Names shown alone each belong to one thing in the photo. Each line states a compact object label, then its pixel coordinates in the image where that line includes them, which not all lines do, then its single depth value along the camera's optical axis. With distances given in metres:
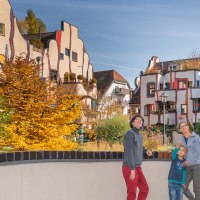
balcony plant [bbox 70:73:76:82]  46.48
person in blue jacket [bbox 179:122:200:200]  8.93
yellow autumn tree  16.53
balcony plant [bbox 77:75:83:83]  47.33
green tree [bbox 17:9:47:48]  58.60
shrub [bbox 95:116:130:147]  24.25
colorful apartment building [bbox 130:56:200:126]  52.50
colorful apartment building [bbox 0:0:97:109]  36.91
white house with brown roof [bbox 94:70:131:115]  64.75
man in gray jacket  8.01
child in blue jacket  8.85
